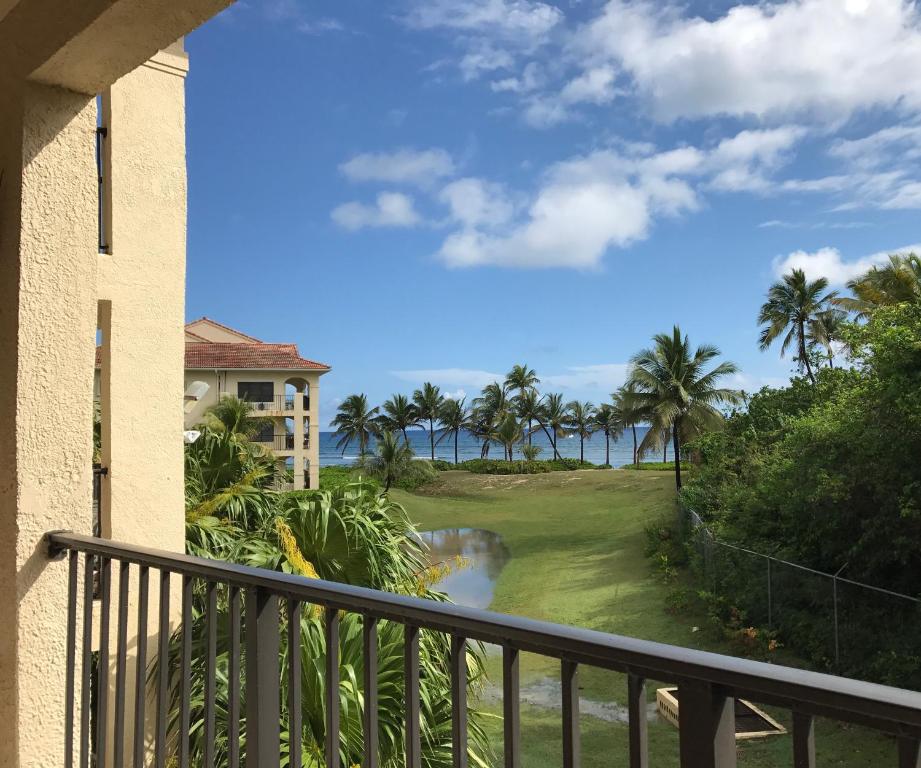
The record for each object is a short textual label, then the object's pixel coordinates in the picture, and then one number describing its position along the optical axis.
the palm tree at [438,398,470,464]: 61.59
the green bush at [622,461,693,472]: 43.12
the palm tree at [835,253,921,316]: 20.53
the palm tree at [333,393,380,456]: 56.84
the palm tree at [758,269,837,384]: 35.12
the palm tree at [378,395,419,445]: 57.59
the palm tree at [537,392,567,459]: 57.41
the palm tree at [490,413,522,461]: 50.53
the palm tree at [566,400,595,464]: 60.22
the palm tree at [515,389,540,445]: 55.09
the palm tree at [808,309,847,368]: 35.03
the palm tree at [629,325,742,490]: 28.33
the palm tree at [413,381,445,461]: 59.56
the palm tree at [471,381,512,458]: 55.50
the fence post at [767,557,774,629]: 11.96
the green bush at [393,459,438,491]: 38.00
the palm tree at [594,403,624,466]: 59.12
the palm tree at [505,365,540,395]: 54.66
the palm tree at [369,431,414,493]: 36.81
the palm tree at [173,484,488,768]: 4.38
